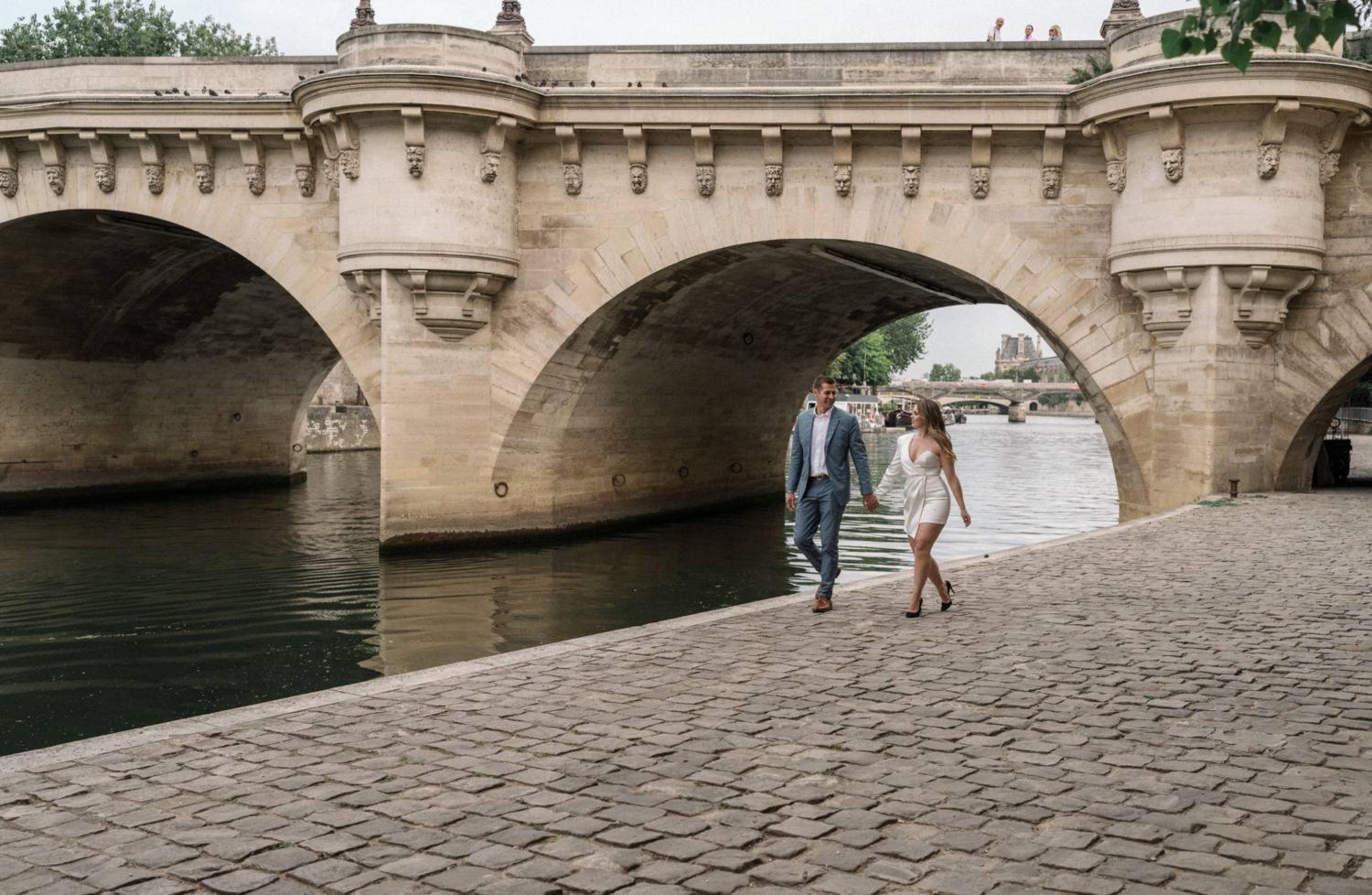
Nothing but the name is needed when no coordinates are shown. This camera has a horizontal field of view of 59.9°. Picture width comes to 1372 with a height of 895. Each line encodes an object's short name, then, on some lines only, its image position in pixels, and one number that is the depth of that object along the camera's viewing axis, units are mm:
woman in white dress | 7676
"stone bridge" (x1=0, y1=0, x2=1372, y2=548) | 12750
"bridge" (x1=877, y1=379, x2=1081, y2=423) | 104500
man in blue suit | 8008
